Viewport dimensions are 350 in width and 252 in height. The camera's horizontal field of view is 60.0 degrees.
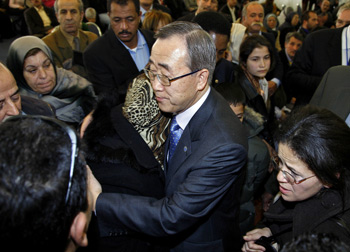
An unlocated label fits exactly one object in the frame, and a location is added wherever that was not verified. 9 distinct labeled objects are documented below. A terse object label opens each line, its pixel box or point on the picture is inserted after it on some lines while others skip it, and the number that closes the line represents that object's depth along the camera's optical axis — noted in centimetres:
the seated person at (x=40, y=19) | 537
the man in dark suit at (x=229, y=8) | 620
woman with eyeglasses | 137
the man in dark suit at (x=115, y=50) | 285
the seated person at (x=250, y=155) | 229
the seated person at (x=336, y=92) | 221
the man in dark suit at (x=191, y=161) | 137
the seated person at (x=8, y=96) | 164
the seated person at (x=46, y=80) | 238
